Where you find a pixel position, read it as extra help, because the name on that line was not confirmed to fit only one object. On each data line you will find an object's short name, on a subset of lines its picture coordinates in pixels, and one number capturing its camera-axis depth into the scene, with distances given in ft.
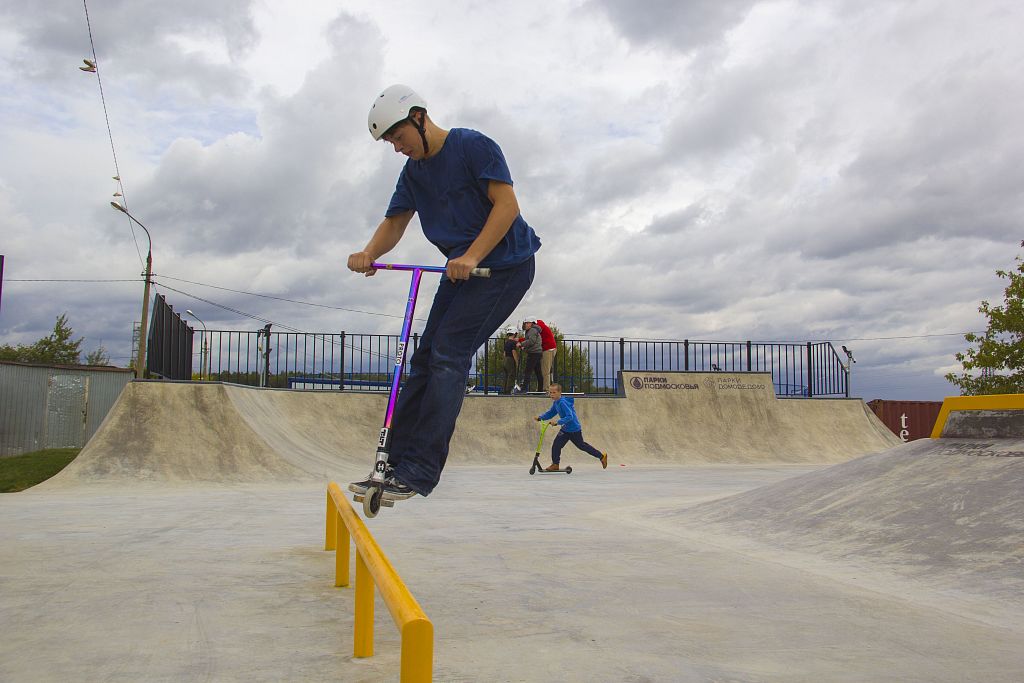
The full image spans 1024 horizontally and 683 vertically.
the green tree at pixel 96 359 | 186.06
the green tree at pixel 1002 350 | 87.10
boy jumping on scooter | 10.68
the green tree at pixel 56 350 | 146.51
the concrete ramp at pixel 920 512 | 13.82
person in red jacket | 66.54
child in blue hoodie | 47.37
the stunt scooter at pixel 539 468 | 46.83
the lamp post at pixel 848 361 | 80.74
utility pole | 66.42
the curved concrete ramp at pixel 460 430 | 43.01
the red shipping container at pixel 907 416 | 90.58
